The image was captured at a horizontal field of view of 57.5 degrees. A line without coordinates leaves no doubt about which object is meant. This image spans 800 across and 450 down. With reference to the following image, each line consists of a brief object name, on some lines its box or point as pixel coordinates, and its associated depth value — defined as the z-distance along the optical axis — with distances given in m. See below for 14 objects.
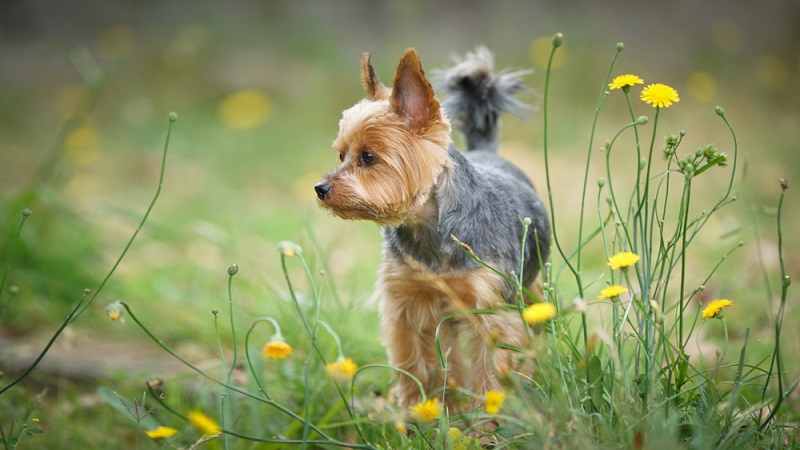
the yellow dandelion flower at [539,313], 1.98
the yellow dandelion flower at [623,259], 2.11
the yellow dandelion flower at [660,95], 2.38
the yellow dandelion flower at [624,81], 2.37
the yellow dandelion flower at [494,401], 2.09
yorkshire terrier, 2.80
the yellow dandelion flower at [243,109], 8.75
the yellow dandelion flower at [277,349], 2.31
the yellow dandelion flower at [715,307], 2.31
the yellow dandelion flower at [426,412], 2.15
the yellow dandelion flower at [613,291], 2.16
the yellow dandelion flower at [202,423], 2.07
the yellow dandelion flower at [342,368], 2.36
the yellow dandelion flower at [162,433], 2.35
